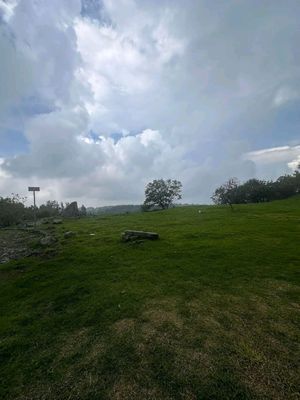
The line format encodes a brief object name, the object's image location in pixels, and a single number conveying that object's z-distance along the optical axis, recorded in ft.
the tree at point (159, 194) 236.63
